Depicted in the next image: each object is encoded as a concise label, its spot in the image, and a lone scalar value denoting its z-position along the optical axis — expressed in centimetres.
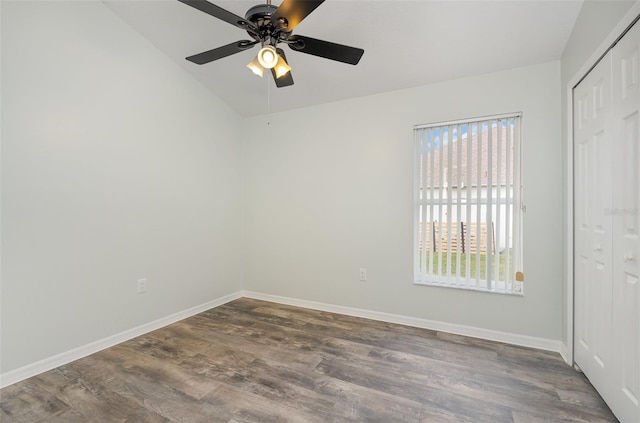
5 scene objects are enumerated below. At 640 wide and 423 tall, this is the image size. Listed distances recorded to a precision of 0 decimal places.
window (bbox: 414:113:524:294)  247
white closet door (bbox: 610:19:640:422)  137
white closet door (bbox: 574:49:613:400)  163
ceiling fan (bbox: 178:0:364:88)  143
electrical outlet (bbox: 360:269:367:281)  306
